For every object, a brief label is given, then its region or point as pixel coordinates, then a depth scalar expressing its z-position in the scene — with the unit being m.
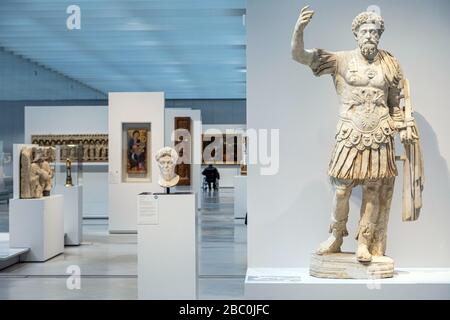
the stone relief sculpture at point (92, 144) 15.29
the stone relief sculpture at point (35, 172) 9.55
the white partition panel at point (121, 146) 12.73
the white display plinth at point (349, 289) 5.13
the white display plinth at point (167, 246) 6.16
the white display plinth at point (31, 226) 9.34
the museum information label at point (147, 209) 6.14
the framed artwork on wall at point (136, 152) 12.83
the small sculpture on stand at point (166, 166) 6.84
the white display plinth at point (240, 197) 14.66
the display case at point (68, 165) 12.20
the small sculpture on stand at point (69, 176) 12.01
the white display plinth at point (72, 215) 11.17
